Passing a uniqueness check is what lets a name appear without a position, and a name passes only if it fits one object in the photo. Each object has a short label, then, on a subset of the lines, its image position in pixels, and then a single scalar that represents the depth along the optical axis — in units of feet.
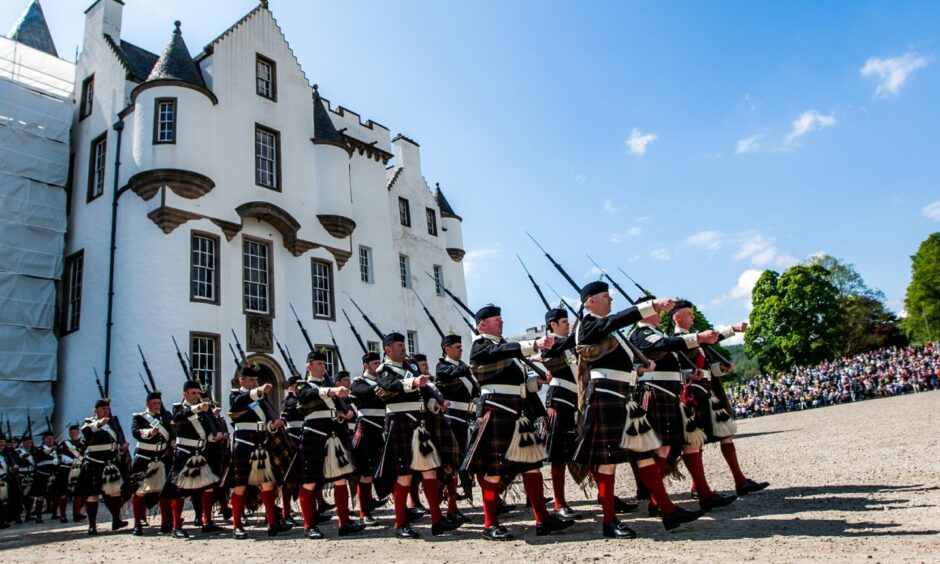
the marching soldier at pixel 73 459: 44.94
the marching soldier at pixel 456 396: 25.67
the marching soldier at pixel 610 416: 19.66
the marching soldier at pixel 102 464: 35.14
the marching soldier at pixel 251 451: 28.76
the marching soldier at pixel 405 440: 24.00
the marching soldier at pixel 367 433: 29.19
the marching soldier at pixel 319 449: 26.99
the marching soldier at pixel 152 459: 32.96
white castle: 63.82
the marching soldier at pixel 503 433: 21.48
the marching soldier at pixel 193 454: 30.53
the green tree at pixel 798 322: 165.58
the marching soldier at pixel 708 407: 25.41
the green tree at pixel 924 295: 168.76
